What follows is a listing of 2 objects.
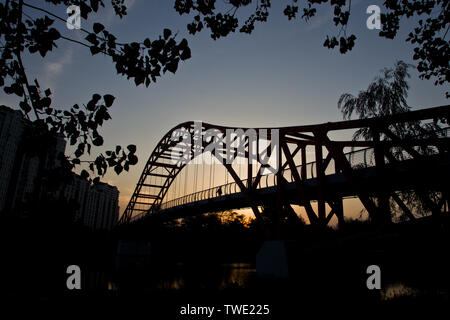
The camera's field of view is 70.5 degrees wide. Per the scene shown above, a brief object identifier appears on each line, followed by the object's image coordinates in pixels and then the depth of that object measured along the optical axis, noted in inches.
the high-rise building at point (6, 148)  3565.5
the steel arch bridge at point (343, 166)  490.9
